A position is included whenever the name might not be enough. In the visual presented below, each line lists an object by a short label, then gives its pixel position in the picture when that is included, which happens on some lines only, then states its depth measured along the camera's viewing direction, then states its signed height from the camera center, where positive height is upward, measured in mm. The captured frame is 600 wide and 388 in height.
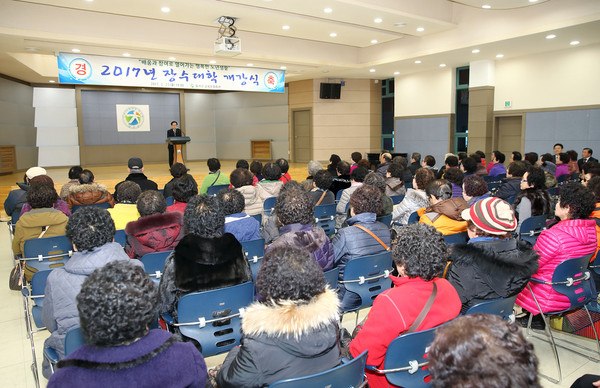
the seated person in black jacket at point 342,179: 6023 -435
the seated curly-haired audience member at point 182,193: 3920 -385
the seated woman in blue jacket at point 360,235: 2895 -619
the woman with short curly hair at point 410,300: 1747 -660
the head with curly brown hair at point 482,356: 854 -454
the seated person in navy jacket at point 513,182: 5344 -454
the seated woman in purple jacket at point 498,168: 7820 -380
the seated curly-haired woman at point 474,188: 4062 -395
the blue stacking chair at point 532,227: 3957 -790
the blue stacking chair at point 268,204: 5176 -676
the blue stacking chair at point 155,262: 2916 -797
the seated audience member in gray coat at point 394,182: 5598 -443
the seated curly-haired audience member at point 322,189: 5117 -500
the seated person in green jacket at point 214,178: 6057 -380
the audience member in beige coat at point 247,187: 4903 -423
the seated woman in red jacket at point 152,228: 3164 -593
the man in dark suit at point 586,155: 8429 -170
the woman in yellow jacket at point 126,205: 3980 -526
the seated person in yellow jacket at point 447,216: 3410 -574
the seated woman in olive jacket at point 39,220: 3520 -568
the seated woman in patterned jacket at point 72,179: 5780 -367
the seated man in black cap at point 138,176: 5992 -338
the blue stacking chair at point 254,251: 3266 -814
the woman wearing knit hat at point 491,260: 2174 -609
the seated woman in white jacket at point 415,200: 4332 -540
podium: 10852 +283
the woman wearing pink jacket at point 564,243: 2723 -664
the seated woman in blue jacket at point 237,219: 3342 -560
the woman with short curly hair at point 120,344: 1179 -583
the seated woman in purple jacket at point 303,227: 2680 -519
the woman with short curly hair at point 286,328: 1429 -629
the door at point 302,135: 15047 +619
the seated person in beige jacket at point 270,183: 5551 -433
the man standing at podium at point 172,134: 11414 +550
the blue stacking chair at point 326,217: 4758 -789
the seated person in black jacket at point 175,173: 5965 -296
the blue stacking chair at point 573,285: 2611 -929
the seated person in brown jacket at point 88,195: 4898 -497
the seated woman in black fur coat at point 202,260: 2348 -635
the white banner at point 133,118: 14664 +1323
